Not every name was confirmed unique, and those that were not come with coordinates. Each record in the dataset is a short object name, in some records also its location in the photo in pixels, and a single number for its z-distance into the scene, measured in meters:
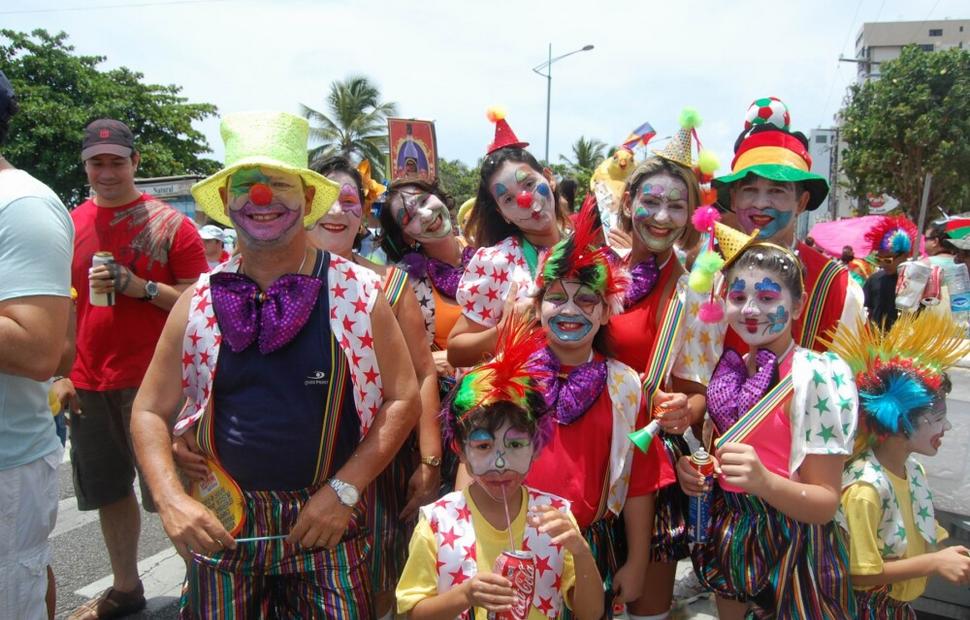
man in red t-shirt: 3.23
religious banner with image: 4.04
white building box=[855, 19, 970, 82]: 64.81
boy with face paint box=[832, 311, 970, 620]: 2.07
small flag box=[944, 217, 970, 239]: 6.44
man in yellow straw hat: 1.94
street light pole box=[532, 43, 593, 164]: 18.86
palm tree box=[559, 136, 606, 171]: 36.22
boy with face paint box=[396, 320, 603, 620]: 1.86
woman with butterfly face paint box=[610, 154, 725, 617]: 2.39
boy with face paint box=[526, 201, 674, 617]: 2.16
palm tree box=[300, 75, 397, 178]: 27.56
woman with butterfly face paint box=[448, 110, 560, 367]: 2.77
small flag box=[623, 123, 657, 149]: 3.63
